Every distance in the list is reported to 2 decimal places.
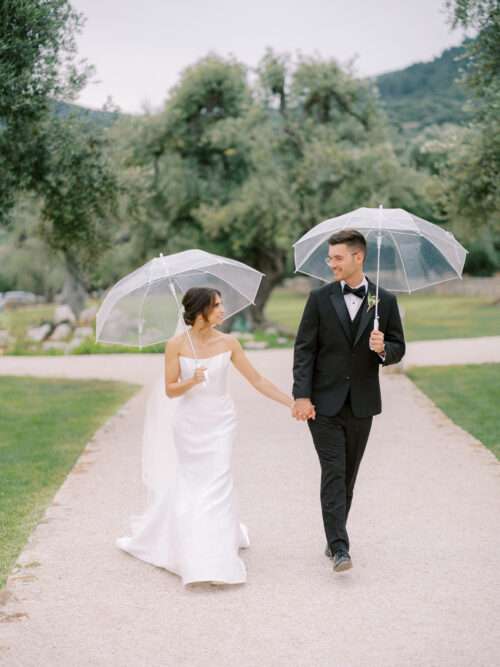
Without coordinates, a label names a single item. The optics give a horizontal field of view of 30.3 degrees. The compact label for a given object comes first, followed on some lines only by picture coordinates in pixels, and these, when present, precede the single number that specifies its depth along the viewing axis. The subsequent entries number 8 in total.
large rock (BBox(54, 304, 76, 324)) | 30.59
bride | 5.77
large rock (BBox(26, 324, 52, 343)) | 28.33
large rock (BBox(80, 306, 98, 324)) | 31.39
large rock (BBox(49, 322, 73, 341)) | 28.64
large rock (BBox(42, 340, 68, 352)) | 26.19
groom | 5.81
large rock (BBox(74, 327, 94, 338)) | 28.32
